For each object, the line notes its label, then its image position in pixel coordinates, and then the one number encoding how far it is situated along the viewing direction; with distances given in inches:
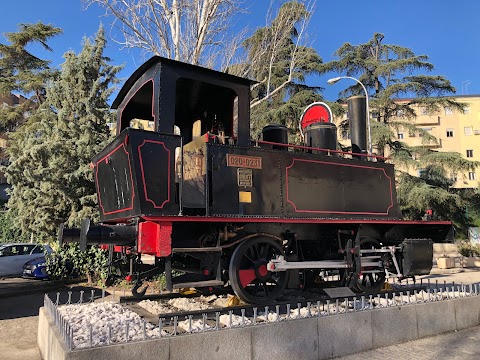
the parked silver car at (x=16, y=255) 625.9
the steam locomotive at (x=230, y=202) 195.5
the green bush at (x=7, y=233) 911.0
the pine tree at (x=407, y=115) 864.3
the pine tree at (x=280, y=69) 621.0
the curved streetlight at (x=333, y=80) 533.9
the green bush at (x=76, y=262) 475.5
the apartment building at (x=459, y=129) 1845.5
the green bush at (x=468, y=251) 789.2
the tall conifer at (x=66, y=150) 478.6
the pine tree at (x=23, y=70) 909.8
